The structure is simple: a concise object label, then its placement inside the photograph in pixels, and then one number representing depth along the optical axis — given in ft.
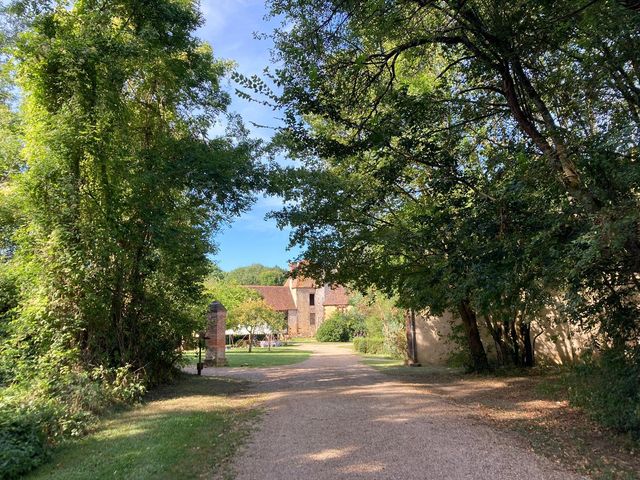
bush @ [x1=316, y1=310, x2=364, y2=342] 173.17
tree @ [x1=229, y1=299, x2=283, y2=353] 122.11
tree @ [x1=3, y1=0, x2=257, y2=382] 32.01
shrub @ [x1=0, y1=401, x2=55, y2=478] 18.70
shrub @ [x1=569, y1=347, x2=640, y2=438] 20.95
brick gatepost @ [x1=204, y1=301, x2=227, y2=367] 72.59
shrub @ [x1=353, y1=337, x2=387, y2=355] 102.31
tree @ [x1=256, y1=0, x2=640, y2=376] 20.72
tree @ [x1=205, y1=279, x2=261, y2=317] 132.55
